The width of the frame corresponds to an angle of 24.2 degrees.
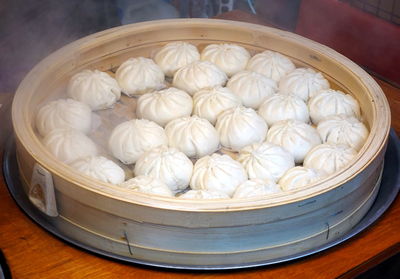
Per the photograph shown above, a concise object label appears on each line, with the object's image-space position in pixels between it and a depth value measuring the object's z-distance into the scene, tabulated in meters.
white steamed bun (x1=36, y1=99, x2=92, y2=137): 1.28
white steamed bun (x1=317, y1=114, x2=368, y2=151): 1.26
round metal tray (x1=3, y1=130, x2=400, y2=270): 1.13
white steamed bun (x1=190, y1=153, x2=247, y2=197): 1.19
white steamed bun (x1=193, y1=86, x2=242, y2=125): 1.32
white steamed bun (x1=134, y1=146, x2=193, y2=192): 1.20
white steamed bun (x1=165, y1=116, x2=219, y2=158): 1.26
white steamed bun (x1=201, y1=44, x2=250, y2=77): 1.42
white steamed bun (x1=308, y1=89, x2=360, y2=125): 1.31
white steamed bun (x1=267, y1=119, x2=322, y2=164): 1.26
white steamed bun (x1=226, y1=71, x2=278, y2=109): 1.35
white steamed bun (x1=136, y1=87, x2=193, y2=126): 1.31
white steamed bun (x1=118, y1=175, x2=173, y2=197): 1.15
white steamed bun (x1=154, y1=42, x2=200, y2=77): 1.42
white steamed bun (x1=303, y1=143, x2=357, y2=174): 1.21
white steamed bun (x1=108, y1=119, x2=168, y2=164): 1.25
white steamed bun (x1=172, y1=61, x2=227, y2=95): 1.37
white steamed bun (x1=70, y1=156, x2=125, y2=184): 1.18
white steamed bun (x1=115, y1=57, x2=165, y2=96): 1.38
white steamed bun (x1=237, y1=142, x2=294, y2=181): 1.21
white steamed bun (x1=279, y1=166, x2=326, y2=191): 1.17
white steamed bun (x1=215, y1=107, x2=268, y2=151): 1.27
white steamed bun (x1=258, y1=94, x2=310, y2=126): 1.31
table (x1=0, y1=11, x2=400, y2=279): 1.12
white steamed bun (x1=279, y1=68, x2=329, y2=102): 1.36
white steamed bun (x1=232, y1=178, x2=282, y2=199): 1.15
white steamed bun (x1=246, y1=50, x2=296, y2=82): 1.40
